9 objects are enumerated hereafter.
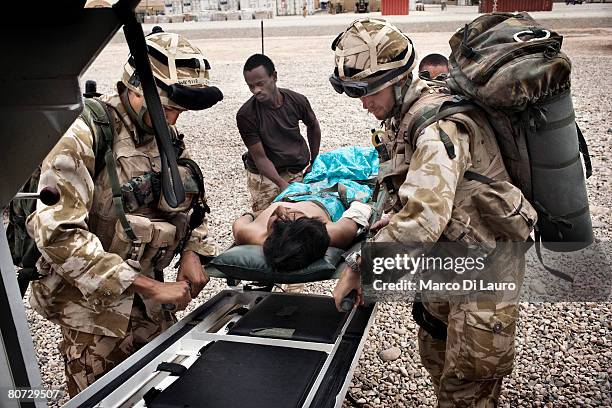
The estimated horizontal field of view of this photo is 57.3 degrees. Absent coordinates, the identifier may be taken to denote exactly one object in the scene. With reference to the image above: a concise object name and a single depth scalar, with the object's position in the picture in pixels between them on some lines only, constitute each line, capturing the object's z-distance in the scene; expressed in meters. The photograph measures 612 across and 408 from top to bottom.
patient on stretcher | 3.03
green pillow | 2.91
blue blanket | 4.02
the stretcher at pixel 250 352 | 2.09
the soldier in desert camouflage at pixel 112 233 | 2.35
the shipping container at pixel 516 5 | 25.81
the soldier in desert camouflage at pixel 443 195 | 2.23
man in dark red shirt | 4.89
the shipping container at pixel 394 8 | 29.67
